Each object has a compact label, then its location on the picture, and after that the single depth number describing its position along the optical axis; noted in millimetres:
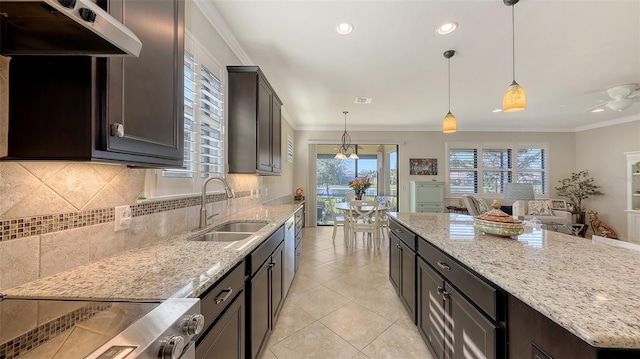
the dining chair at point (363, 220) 4203
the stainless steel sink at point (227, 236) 1788
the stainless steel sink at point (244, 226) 2087
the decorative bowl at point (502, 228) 1513
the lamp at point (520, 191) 5117
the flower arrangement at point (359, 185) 4839
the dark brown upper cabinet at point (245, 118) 2359
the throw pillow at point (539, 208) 5121
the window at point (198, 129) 1569
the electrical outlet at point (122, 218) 1159
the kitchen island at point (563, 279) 643
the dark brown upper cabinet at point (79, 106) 764
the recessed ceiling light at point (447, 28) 2133
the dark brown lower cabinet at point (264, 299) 1409
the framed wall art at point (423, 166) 6191
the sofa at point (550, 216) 4730
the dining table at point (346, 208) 4406
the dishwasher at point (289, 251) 2340
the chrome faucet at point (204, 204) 1792
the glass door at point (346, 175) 6422
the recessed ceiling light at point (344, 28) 2141
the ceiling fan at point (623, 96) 3345
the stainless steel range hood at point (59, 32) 617
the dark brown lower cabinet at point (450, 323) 1011
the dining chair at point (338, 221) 4613
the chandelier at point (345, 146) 5105
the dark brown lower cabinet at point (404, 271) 1934
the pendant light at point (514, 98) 1989
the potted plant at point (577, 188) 5594
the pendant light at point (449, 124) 2904
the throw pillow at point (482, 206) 4965
